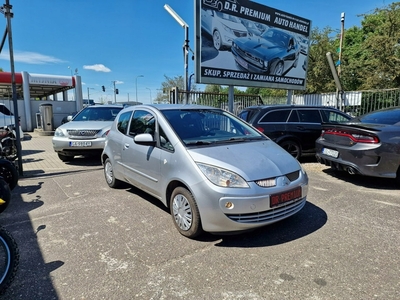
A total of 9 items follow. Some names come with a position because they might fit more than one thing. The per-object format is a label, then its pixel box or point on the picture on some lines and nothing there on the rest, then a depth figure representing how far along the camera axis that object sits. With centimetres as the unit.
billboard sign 928
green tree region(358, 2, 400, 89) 2075
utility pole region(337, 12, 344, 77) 2086
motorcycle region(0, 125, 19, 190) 500
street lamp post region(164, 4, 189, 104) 1112
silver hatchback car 301
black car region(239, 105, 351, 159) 725
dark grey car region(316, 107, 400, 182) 493
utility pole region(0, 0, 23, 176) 601
